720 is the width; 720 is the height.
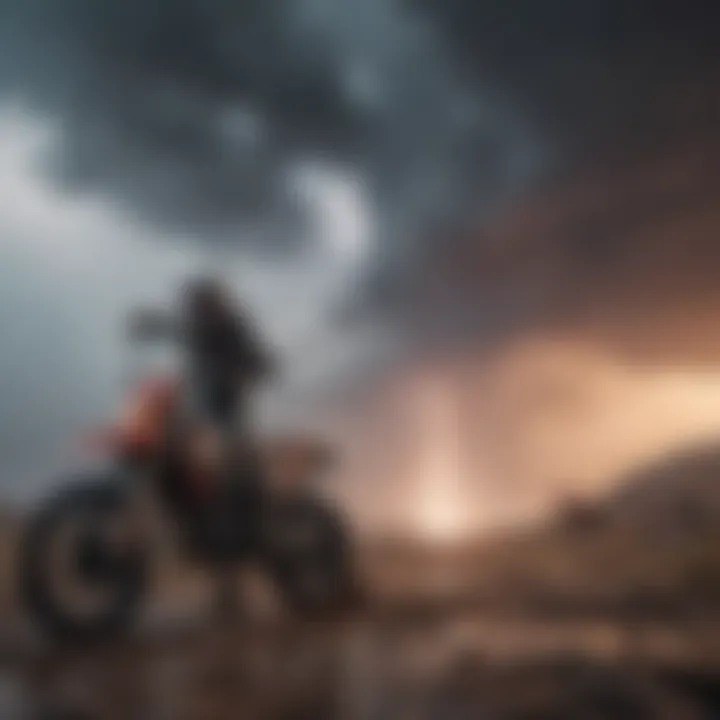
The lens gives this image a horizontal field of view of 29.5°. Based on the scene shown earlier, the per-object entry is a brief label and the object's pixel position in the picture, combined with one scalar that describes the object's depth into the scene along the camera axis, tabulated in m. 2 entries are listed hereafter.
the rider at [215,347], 7.16
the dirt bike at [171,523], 6.75
